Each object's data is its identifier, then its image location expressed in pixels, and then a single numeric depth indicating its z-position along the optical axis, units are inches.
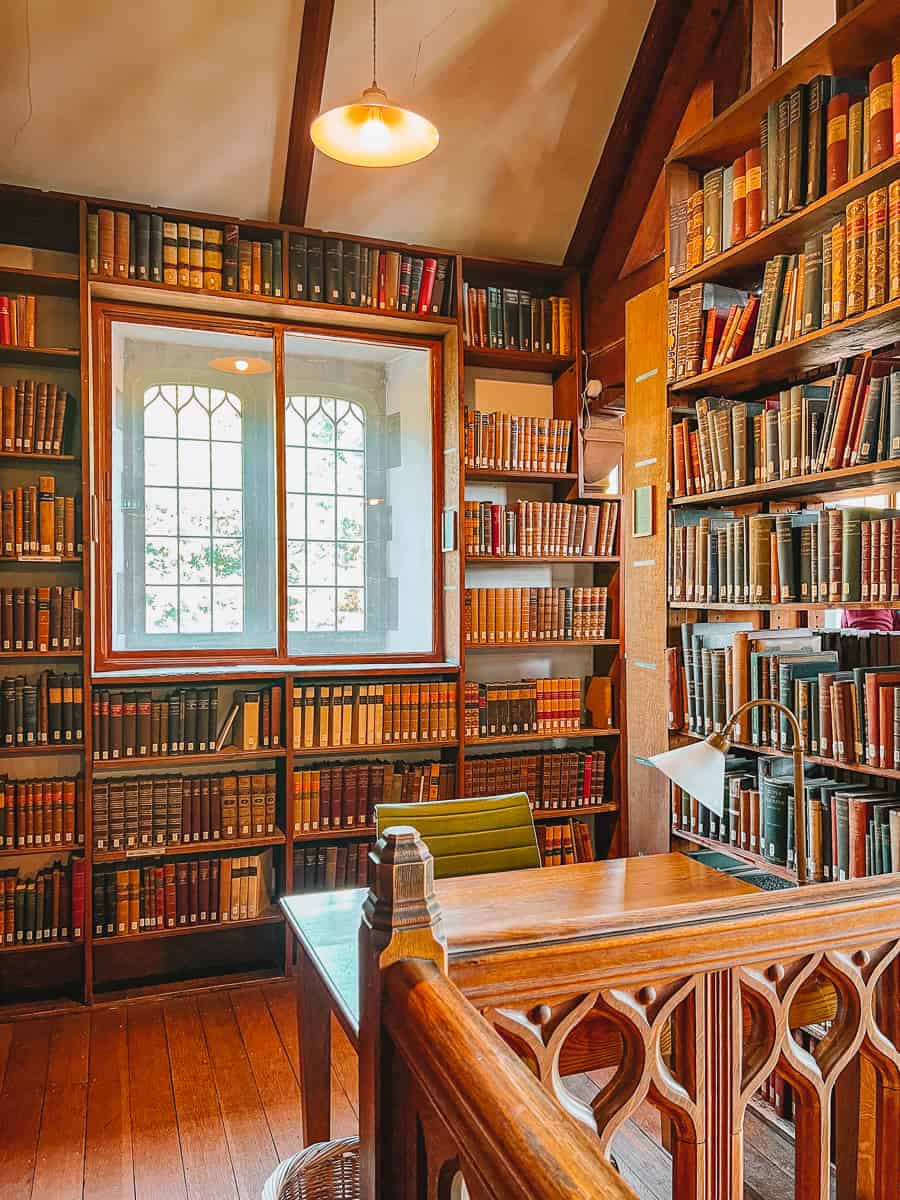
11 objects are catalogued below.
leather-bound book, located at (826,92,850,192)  89.4
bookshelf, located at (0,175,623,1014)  131.6
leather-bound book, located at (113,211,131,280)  133.3
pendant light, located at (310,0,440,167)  106.6
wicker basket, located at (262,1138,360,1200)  62.1
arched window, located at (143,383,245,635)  143.6
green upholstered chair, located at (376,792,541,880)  93.5
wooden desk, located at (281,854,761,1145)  70.8
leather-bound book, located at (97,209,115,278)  132.3
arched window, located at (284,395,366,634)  152.1
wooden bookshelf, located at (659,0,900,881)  87.4
